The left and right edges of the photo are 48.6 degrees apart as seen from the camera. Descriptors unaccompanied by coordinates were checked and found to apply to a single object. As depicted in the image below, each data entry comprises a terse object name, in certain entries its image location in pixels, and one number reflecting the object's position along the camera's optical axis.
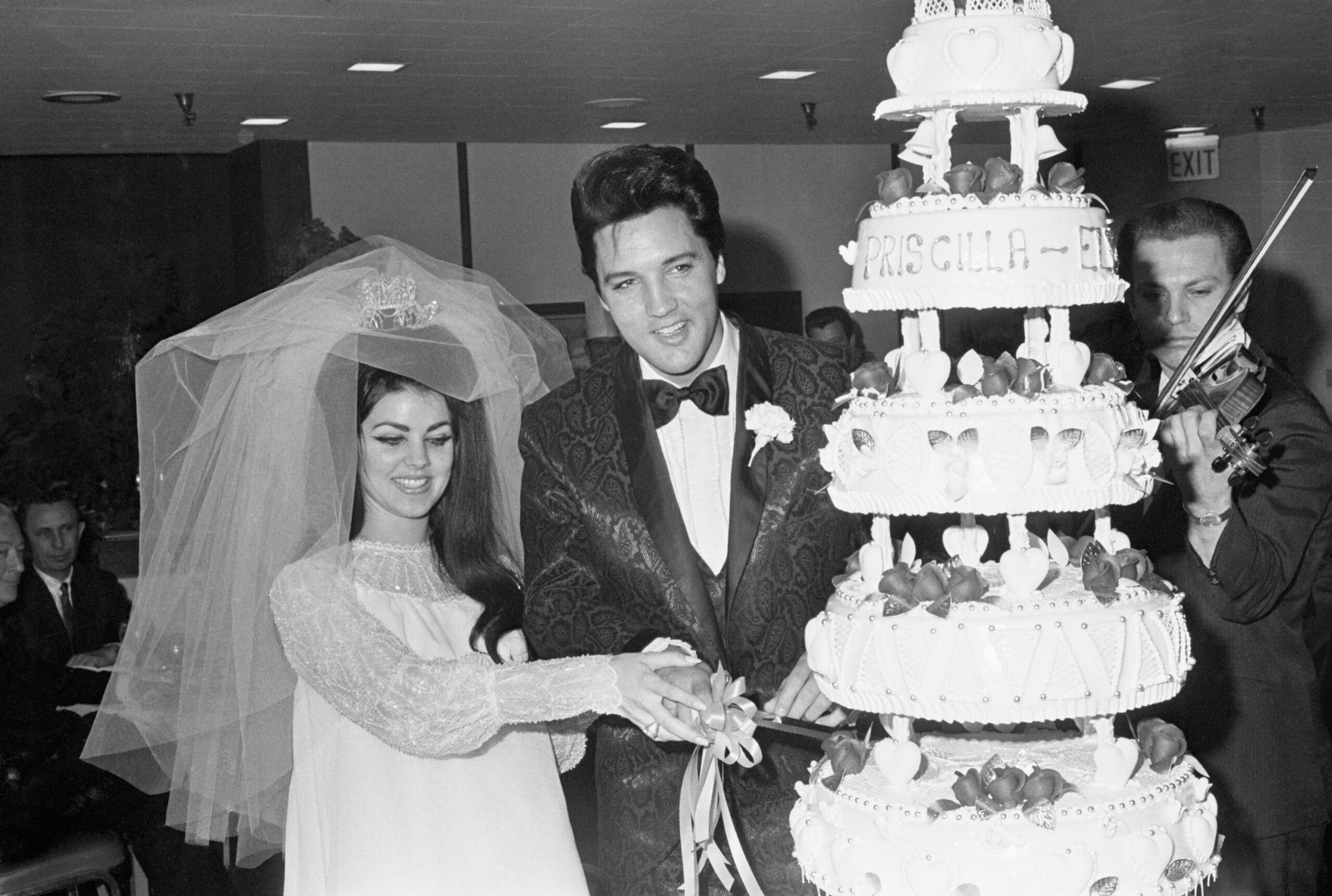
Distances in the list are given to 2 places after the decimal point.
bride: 2.54
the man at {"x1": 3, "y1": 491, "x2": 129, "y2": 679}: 5.47
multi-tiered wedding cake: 1.82
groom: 2.45
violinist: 2.51
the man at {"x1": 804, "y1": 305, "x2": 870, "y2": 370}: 7.91
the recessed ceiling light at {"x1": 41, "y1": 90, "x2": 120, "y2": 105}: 8.11
